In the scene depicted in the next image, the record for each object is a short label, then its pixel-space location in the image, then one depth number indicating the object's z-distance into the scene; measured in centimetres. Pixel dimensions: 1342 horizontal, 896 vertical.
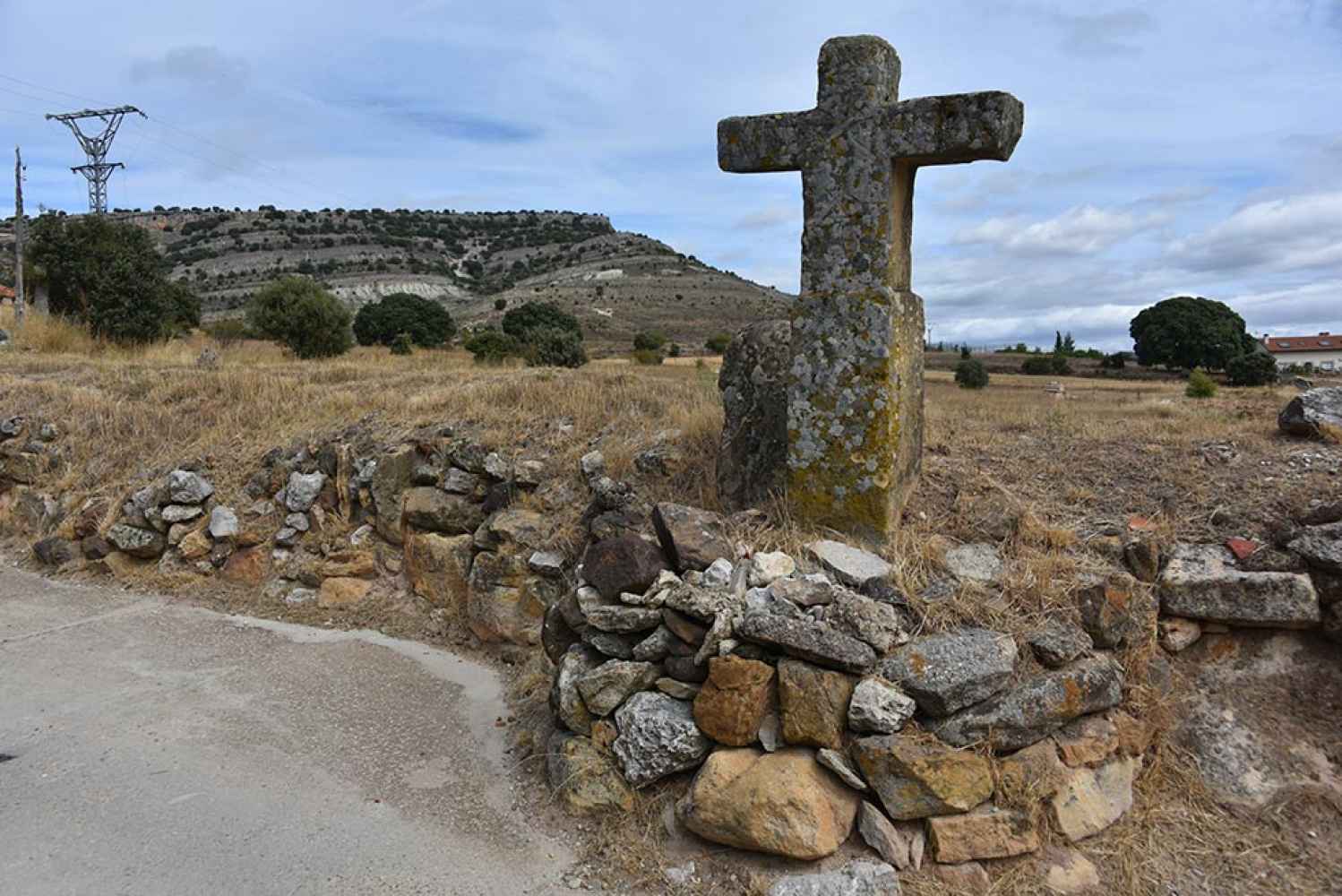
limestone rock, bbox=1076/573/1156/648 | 401
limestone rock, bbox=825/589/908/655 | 379
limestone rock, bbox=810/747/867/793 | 354
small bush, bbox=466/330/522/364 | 1906
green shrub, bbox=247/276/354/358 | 2098
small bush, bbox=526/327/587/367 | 2095
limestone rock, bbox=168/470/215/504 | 807
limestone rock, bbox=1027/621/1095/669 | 382
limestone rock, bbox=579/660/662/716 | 413
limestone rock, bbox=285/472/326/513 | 784
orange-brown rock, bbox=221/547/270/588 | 759
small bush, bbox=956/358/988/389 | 2730
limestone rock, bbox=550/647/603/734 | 423
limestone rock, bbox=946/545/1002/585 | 425
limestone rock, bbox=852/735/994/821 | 346
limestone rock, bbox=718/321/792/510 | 539
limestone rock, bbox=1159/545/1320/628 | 400
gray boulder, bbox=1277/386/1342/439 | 558
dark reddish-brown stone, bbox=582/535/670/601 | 440
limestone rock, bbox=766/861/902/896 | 333
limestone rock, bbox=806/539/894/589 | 418
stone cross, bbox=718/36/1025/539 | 453
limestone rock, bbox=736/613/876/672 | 368
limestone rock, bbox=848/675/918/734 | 357
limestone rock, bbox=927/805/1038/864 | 346
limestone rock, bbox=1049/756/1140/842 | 361
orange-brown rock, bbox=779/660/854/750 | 363
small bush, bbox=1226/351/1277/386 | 2477
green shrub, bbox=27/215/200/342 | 1814
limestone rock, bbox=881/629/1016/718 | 360
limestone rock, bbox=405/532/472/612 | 670
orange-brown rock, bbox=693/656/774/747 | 374
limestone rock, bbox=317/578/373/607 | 709
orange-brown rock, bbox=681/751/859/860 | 346
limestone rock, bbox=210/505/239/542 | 777
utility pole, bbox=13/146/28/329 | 1779
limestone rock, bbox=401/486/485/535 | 696
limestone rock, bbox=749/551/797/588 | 417
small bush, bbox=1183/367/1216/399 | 1680
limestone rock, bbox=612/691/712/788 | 385
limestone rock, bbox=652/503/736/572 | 442
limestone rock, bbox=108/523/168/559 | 795
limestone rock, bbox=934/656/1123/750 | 359
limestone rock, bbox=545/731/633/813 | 394
